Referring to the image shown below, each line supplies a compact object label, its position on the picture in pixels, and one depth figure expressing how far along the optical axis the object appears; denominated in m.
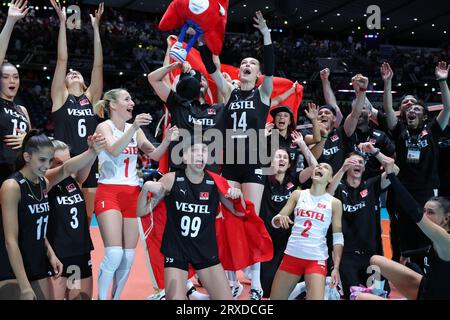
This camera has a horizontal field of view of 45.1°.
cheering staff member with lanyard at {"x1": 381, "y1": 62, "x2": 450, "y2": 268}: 5.46
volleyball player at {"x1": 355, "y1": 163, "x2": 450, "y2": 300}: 3.46
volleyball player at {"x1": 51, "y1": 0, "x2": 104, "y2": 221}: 4.75
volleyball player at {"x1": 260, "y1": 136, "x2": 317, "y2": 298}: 5.37
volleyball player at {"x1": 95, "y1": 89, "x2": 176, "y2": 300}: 4.15
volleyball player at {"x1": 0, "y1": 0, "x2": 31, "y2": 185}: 4.23
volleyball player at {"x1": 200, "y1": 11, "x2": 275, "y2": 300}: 4.81
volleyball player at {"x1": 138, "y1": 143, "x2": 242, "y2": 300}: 3.80
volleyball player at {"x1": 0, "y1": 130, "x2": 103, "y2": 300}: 3.37
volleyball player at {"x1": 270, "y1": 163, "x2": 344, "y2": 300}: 4.17
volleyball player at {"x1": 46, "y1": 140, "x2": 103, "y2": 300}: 3.89
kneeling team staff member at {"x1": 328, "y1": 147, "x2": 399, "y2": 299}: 5.07
